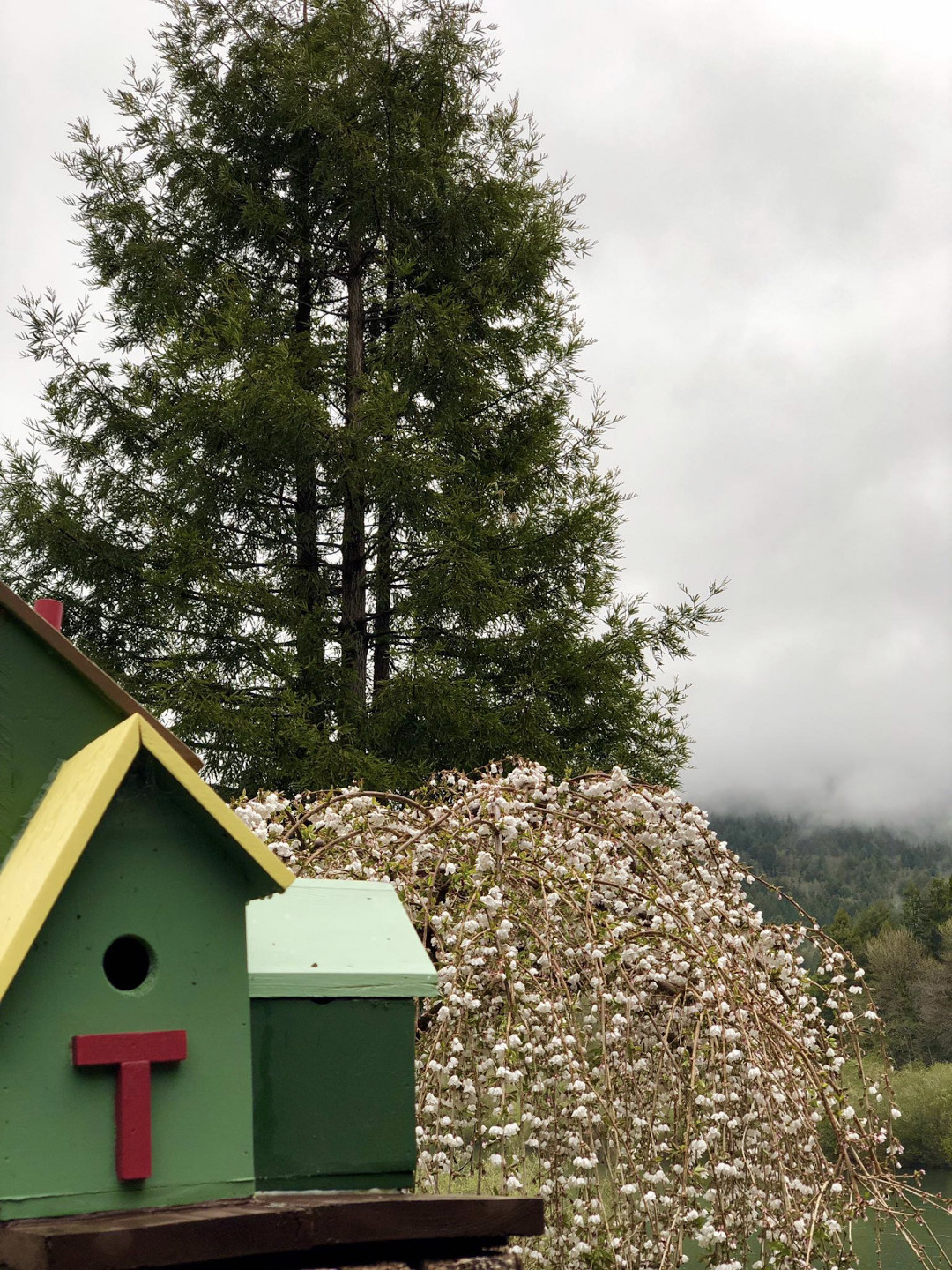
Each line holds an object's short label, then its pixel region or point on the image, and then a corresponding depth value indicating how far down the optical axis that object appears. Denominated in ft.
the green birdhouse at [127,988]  7.27
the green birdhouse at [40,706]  8.55
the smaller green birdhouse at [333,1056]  8.79
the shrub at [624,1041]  11.52
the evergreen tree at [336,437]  26.63
